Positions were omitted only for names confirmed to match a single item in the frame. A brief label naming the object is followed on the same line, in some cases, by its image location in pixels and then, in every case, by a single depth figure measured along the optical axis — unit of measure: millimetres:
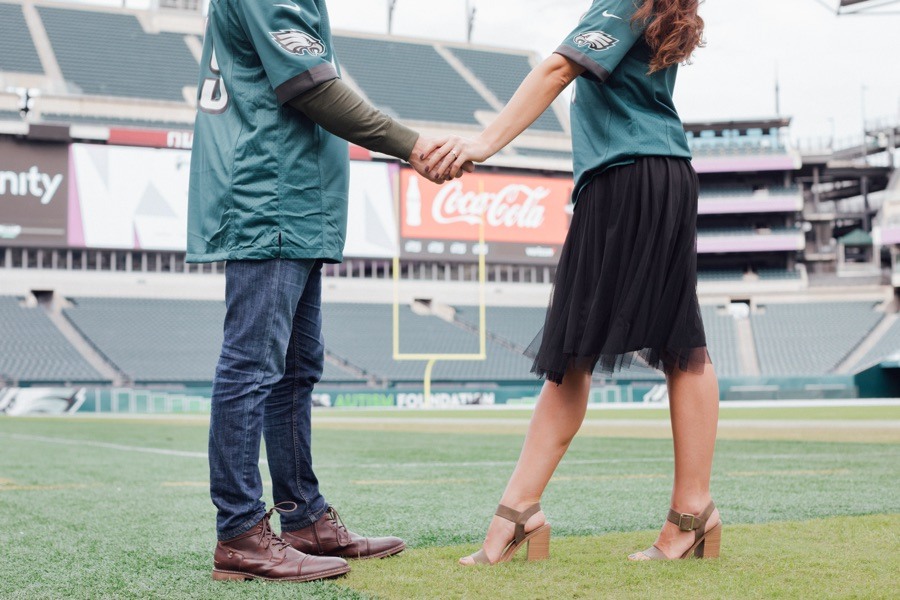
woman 2158
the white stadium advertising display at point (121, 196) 29453
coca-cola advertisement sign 33156
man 2047
